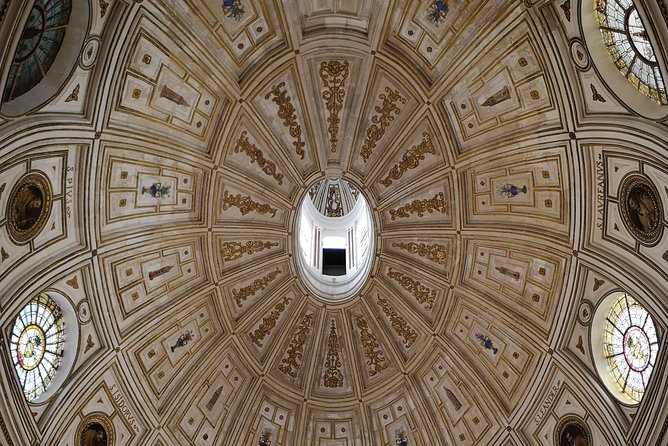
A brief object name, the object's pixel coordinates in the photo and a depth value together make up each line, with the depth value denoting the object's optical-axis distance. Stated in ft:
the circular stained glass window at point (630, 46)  58.80
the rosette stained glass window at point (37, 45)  57.67
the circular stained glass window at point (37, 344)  69.10
